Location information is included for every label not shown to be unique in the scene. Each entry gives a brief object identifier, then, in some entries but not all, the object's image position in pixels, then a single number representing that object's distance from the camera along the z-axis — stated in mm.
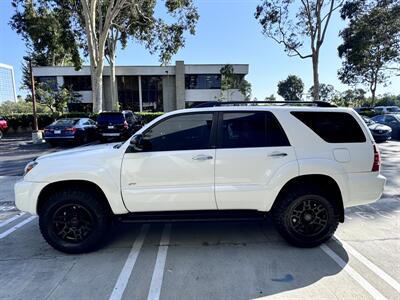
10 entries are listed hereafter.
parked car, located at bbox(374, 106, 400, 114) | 23970
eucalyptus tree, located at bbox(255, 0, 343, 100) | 18266
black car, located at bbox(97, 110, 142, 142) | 14516
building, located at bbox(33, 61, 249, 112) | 34188
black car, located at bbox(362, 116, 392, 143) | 15148
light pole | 16562
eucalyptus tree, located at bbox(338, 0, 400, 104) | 21078
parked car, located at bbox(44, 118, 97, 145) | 13914
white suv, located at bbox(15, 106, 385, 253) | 3580
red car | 18928
